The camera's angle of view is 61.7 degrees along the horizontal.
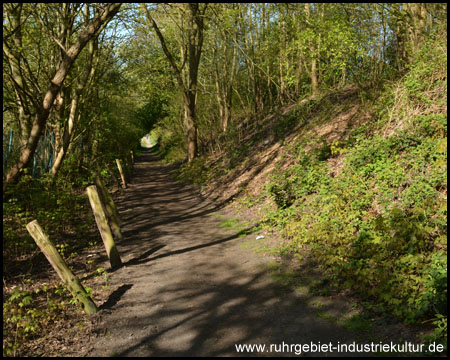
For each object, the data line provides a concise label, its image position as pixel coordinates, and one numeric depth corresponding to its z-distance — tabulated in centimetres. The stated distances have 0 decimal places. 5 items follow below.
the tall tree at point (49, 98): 751
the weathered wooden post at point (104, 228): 729
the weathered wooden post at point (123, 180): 1895
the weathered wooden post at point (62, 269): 531
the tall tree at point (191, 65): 1867
